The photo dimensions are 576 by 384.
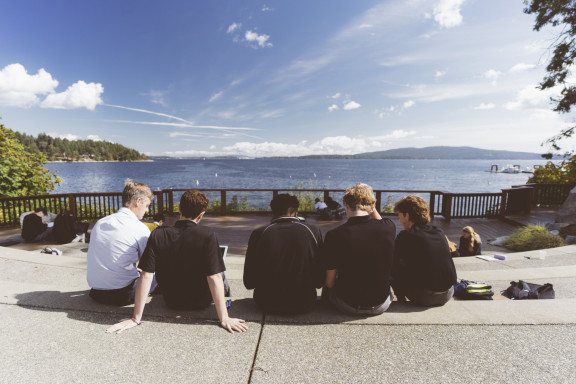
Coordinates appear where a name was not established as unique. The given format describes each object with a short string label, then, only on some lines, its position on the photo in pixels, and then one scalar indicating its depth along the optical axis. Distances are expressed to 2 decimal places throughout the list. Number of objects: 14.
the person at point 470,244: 5.33
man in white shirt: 2.48
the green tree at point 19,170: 8.70
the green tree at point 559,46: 9.77
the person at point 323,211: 8.88
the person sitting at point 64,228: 5.68
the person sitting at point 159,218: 5.56
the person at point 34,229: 5.81
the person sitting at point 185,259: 2.25
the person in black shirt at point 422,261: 2.52
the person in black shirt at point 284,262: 2.31
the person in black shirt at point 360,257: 2.27
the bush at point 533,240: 5.89
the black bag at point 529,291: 3.14
